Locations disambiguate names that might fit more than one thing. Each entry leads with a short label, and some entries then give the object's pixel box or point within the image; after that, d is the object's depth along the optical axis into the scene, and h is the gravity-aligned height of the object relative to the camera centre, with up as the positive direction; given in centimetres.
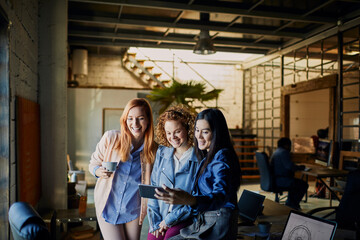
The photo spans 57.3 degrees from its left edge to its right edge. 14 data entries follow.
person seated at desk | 520 -99
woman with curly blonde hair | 171 -30
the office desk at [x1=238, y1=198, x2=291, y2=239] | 186 -70
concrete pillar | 357 +15
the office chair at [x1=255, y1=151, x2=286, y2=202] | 522 -96
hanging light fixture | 614 +136
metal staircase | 924 +131
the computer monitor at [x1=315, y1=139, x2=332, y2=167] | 509 -58
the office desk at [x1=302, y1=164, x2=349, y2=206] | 492 -87
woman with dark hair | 140 -32
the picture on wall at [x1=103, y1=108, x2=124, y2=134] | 818 -9
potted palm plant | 603 +39
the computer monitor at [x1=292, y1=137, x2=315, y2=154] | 767 -70
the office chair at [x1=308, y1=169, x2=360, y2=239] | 259 -70
